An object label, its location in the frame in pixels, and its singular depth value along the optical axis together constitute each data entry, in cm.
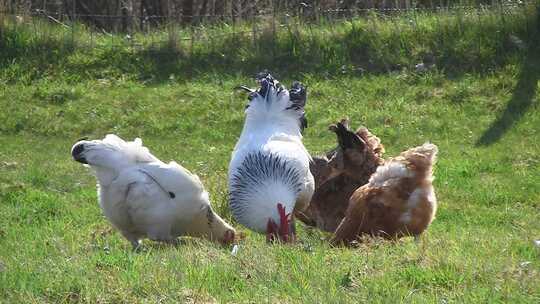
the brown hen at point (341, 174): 1680
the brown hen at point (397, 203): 1427
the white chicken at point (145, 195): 1467
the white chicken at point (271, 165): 1443
